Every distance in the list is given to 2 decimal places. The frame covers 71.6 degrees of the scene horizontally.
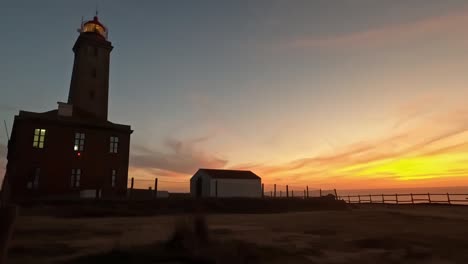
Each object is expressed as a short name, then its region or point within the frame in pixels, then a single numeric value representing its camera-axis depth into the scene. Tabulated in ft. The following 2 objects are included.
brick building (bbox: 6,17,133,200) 90.07
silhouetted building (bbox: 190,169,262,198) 118.62
